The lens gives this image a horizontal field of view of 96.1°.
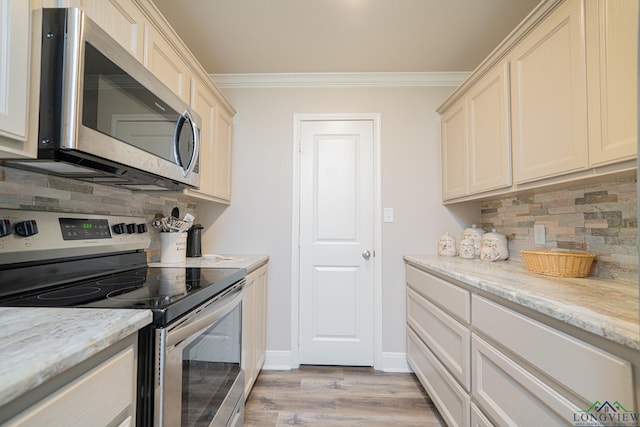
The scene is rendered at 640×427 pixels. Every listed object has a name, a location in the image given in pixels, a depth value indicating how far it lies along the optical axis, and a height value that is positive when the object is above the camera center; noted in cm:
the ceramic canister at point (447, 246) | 222 -15
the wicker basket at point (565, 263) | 127 -16
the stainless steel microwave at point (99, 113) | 83 +38
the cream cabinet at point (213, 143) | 184 +59
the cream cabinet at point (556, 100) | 96 +54
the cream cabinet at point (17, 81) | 73 +38
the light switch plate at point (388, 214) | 239 +9
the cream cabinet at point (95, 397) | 47 -33
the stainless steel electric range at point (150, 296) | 78 -24
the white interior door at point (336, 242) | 236 -14
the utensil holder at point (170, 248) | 177 -15
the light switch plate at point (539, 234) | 168 -4
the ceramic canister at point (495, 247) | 187 -14
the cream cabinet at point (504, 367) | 71 -47
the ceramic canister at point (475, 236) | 211 -7
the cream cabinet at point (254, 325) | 175 -69
